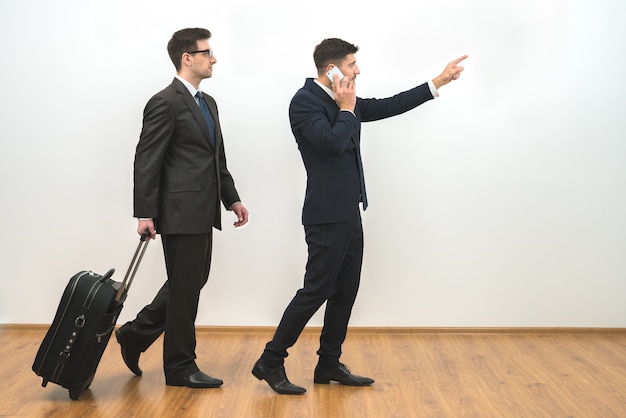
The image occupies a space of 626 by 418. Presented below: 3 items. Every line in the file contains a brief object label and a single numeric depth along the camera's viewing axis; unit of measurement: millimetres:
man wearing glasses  3426
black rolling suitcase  3336
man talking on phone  3424
